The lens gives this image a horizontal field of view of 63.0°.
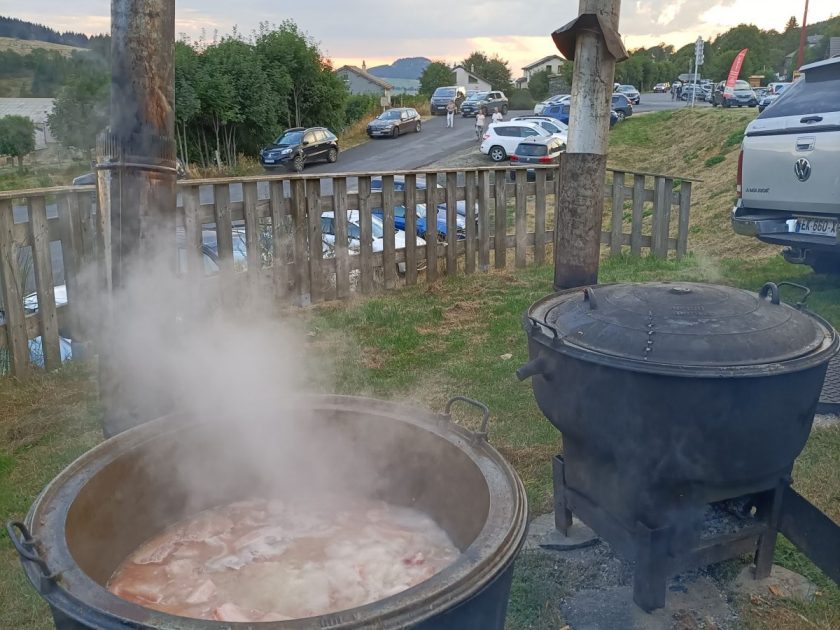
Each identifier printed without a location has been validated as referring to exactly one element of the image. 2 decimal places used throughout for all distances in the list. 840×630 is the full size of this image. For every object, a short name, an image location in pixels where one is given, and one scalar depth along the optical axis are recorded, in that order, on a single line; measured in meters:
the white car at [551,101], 37.85
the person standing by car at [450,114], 39.72
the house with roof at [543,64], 98.25
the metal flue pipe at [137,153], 2.56
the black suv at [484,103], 46.00
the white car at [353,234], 8.09
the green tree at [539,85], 62.45
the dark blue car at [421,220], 11.23
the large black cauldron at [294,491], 1.70
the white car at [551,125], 26.74
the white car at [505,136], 25.73
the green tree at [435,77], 67.56
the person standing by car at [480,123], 34.50
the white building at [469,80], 83.34
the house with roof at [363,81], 70.19
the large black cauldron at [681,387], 2.45
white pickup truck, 6.16
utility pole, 37.19
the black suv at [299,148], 28.20
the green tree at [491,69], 82.56
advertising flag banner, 32.88
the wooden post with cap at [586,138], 3.81
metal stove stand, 2.78
